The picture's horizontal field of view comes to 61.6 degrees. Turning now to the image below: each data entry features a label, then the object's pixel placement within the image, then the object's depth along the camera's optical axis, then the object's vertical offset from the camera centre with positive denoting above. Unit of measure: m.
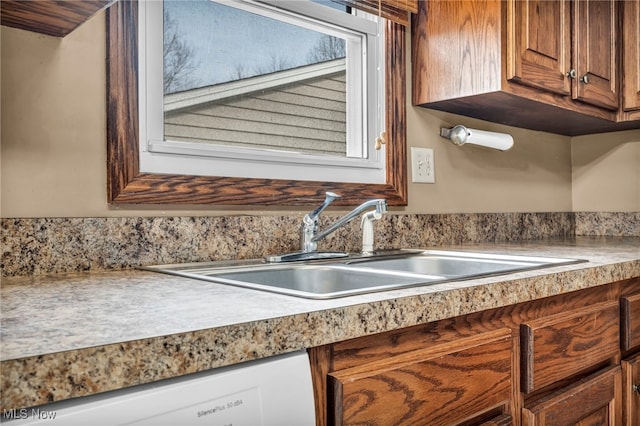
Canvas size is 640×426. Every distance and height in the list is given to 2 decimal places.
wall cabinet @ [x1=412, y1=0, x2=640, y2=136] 1.53 +0.45
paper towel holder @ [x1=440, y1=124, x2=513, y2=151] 1.78 +0.23
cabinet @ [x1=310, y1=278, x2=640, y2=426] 0.72 -0.27
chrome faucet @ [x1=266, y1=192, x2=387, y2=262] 1.33 -0.05
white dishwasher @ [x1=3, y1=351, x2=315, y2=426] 0.49 -0.19
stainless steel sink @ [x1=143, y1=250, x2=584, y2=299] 1.05 -0.14
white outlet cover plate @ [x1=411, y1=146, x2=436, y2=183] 1.72 +0.13
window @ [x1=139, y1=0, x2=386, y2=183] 1.25 +0.31
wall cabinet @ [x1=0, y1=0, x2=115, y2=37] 0.89 +0.34
